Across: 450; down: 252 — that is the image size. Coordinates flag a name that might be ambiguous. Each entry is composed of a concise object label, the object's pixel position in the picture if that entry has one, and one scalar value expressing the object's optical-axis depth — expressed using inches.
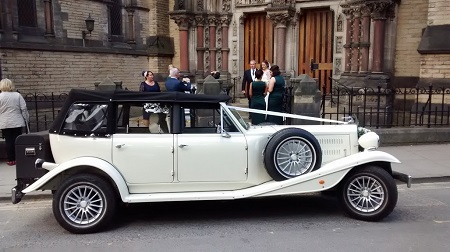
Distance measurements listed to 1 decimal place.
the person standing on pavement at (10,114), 319.9
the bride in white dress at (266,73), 409.0
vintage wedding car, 192.7
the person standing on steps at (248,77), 424.4
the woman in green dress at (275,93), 348.5
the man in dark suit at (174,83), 331.0
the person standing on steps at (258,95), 350.6
